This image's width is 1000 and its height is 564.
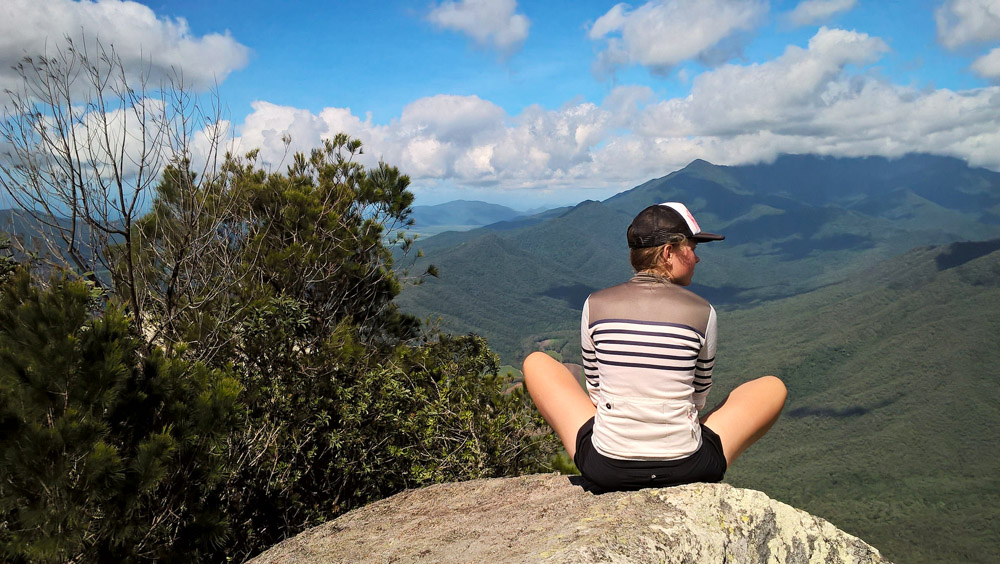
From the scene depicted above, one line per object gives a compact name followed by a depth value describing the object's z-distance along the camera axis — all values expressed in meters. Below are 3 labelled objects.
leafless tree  4.51
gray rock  2.67
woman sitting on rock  2.77
